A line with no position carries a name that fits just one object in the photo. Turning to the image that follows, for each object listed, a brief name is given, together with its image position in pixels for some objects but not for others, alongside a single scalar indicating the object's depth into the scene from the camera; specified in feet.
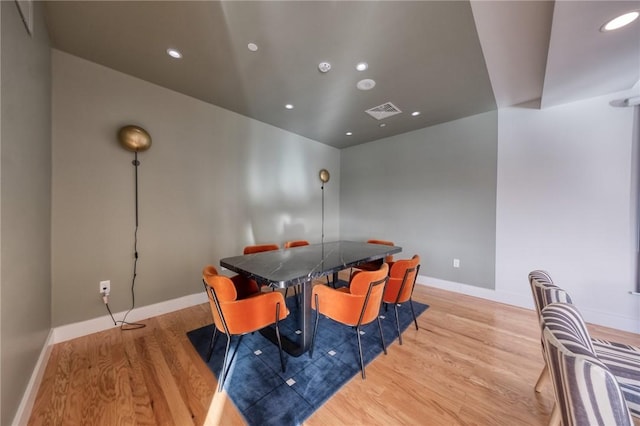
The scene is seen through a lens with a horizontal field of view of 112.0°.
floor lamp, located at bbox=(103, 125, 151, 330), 7.28
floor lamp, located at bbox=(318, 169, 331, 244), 14.28
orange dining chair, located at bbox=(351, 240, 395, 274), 8.87
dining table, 5.13
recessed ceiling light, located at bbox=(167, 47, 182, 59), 6.36
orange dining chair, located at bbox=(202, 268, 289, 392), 4.87
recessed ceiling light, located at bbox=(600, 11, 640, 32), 4.47
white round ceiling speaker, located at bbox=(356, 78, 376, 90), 7.66
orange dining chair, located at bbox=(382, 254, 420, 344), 6.54
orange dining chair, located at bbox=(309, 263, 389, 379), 5.27
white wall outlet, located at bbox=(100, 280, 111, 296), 7.20
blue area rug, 4.45
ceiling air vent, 9.50
